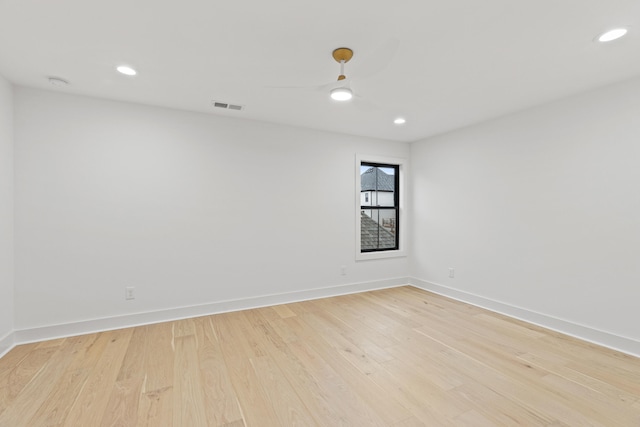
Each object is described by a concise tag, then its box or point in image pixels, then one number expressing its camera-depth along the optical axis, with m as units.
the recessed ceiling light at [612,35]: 1.80
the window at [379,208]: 4.40
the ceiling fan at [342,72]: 1.95
